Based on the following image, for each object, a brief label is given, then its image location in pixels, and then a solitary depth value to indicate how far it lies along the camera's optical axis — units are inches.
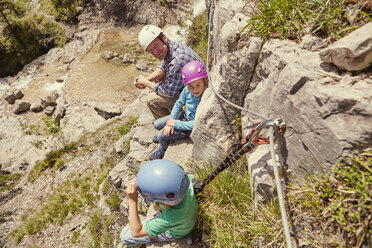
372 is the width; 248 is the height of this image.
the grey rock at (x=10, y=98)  666.2
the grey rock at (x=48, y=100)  622.8
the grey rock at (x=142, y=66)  624.1
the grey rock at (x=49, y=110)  608.7
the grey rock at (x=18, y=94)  674.2
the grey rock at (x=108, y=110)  489.1
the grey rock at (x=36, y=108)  632.4
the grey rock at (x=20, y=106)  636.1
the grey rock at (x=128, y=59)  666.2
